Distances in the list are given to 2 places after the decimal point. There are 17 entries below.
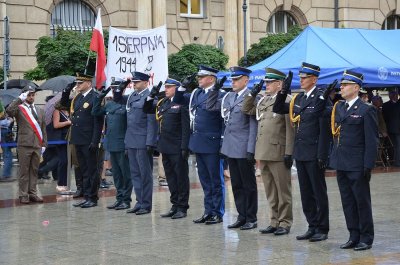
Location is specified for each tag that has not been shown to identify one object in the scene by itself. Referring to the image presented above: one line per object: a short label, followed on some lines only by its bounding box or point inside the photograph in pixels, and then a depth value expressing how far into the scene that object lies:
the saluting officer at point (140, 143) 14.03
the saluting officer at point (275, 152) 11.71
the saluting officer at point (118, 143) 14.65
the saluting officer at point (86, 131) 15.13
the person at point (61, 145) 17.45
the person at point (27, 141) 15.77
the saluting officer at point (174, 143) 13.48
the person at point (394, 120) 22.73
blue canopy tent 19.69
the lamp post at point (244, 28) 30.91
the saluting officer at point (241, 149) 12.24
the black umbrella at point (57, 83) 22.19
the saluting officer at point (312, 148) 11.10
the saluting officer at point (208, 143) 12.91
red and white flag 16.11
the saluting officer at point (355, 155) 10.47
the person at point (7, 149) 20.57
